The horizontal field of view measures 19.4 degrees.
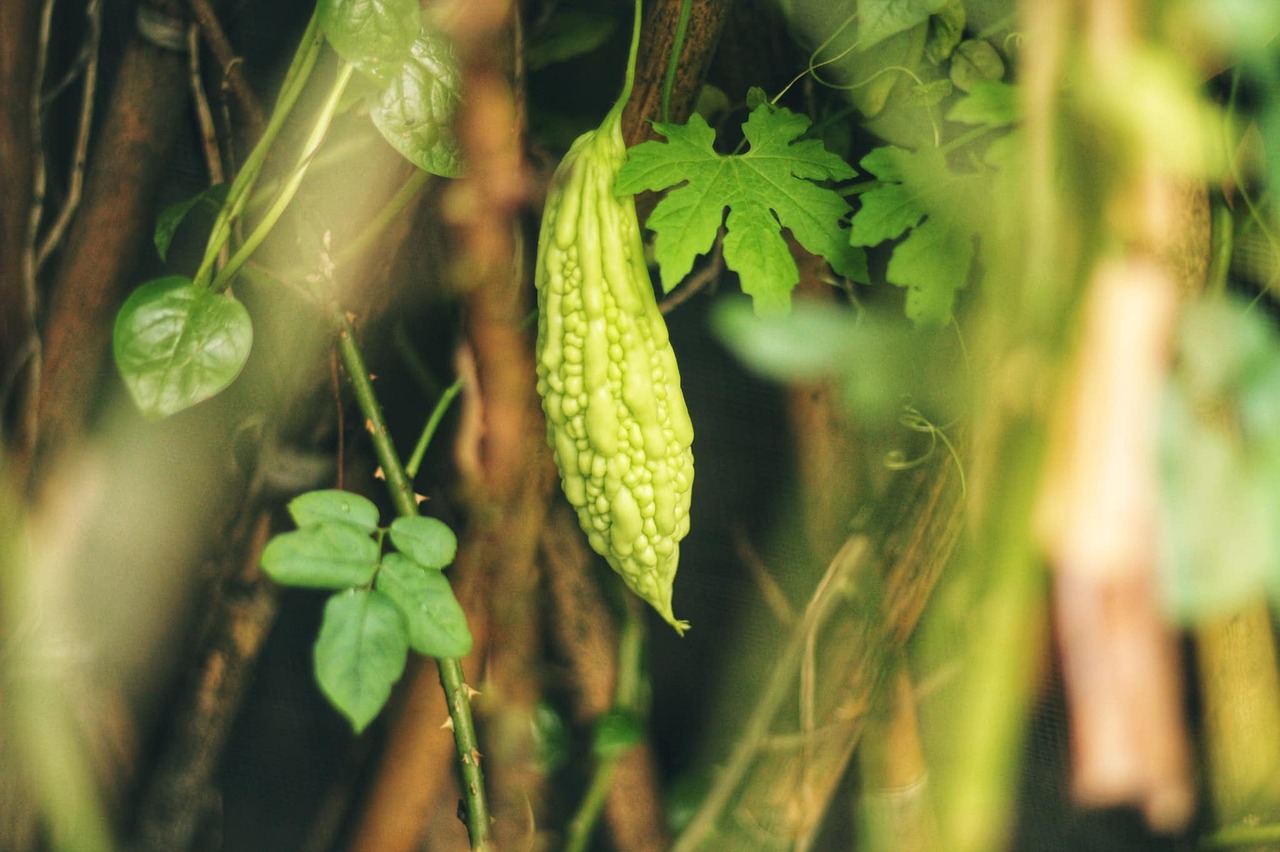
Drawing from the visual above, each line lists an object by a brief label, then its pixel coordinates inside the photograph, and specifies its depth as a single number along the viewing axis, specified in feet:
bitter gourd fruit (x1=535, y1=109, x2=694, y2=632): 3.94
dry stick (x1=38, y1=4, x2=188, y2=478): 4.32
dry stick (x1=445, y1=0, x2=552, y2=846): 4.03
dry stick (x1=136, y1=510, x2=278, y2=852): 4.42
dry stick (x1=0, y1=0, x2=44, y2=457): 4.29
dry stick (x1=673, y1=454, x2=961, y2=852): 4.20
